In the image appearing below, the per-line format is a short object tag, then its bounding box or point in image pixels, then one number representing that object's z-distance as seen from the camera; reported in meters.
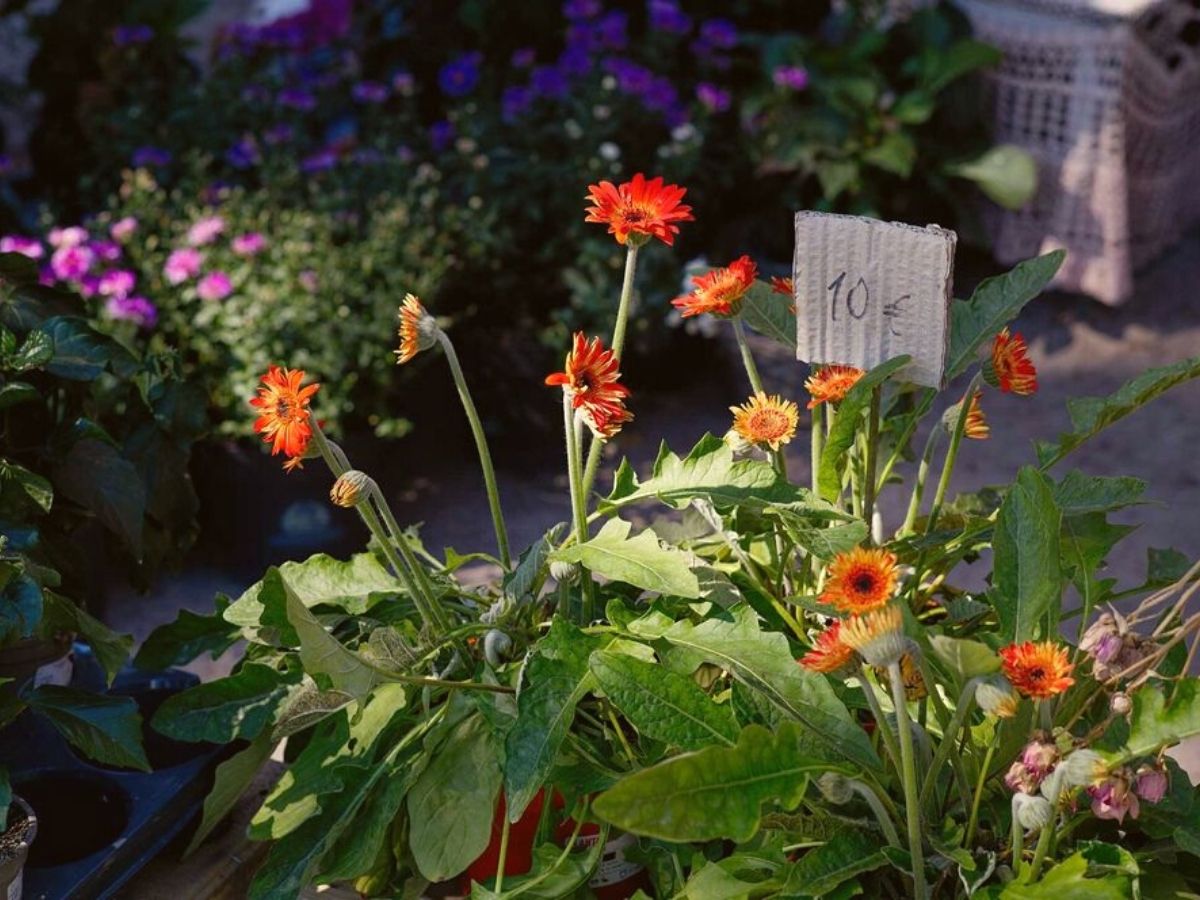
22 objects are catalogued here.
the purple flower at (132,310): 2.73
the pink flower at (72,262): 2.79
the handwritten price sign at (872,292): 1.22
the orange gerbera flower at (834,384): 1.32
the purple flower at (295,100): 3.67
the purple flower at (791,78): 3.76
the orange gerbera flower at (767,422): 1.29
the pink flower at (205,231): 2.87
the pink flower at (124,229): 2.87
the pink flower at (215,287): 2.76
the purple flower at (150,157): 3.41
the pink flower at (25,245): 2.76
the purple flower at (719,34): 3.89
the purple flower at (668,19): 3.84
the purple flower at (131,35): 3.81
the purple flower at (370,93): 3.73
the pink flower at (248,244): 2.84
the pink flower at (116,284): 2.76
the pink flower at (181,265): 2.80
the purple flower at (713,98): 3.63
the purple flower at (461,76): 3.74
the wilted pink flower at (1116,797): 1.03
